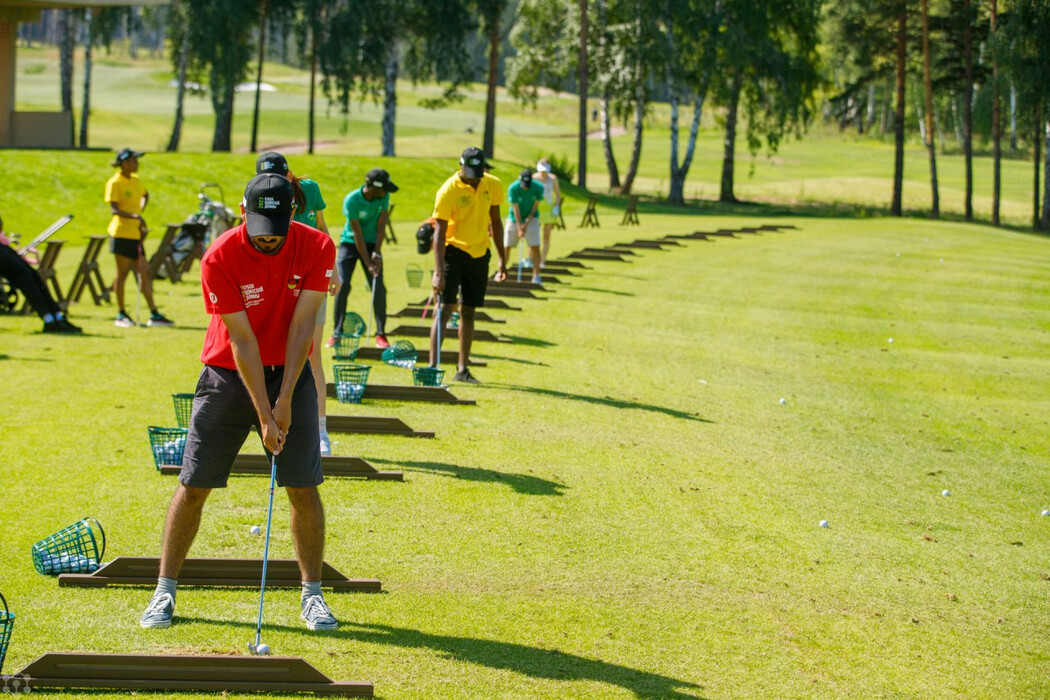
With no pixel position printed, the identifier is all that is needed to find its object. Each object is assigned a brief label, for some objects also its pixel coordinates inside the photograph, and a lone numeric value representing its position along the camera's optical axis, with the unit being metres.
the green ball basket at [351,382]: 13.04
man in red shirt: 6.53
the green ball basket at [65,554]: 7.57
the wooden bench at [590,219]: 41.94
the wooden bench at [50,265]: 18.83
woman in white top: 24.94
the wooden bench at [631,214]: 42.97
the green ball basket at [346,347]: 15.59
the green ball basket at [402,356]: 15.14
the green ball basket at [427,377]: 14.08
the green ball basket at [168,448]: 10.04
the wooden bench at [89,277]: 20.33
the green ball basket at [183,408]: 10.68
